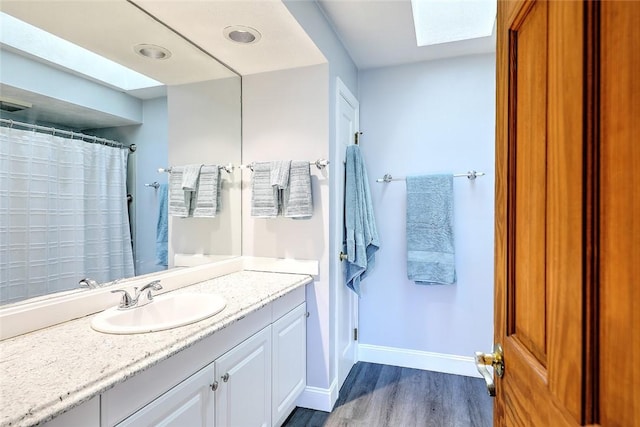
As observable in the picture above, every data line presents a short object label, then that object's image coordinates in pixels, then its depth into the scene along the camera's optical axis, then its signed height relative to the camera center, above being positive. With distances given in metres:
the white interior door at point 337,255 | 2.26 -0.31
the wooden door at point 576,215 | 0.39 -0.01
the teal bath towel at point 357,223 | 2.32 -0.09
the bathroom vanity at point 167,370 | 0.75 -0.48
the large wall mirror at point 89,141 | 1.12 +0.31
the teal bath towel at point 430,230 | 2.46 -0.15
